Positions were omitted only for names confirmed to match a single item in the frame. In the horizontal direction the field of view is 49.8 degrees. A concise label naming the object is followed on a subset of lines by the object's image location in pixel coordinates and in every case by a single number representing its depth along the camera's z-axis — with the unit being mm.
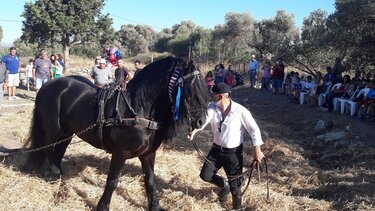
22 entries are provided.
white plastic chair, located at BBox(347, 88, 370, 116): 11078
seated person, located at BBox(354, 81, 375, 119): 10854
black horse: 4125
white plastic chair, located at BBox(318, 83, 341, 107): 13220
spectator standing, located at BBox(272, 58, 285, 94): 16953
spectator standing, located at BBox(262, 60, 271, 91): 18212
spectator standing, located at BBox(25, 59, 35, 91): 16703
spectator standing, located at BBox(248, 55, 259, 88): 18891
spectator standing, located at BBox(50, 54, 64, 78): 14848
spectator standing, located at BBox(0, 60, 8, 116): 10602
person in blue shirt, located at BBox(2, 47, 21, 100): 12992
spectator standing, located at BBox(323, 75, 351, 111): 12464
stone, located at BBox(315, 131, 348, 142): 9383
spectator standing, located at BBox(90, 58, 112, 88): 10281
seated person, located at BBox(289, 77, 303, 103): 15094
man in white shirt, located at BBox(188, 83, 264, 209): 4594
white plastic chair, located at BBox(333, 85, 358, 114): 12012
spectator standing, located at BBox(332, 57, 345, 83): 13898
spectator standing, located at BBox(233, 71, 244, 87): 20362
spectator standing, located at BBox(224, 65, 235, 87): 18100
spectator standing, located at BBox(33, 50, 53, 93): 13023
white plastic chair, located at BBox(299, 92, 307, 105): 14625
